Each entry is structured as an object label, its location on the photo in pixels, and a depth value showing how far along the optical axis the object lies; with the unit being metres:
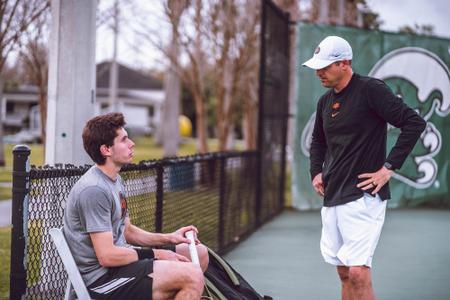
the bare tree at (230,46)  15.29
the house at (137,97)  63.48
